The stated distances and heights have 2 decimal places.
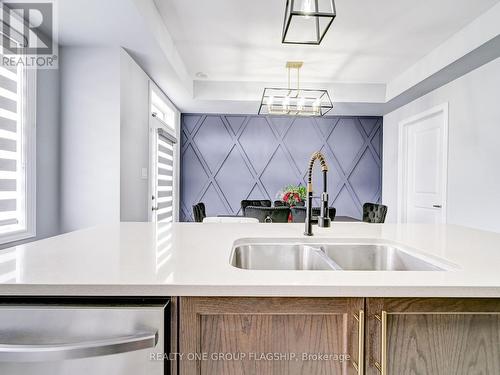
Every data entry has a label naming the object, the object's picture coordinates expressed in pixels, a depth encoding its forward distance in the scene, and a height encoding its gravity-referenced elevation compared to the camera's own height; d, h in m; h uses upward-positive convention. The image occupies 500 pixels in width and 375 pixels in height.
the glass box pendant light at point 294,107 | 3.59 +0.92
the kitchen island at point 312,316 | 0.71 -0.31
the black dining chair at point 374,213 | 3.23 -0.31
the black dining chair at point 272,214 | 2.77 -0.28
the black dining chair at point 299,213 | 3.22 -0.31
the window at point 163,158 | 3.65 +0.32
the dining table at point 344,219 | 3.57 -0.41
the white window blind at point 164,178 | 3.76 +0.06
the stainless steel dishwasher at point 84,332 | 0.68 -0.34
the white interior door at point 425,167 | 3.74 +0.24
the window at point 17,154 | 2.06 +0.19
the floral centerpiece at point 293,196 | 3.80 -0.15
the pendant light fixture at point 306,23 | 1.60 +1.45
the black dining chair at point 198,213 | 3.21 -0.32
